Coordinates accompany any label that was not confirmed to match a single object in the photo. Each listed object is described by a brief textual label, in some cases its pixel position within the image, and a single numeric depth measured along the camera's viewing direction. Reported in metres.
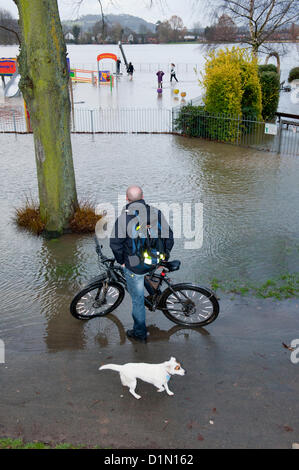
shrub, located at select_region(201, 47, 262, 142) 17.89
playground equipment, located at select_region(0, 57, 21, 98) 27.83
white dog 4.59
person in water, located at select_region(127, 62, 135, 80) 47.00
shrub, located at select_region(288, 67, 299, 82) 34.80
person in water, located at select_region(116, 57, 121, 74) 48.53
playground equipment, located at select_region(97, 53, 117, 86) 38.62
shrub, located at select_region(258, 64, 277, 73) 25.51
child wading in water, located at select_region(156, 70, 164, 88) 35.94
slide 35.34
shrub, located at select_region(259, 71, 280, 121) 22.30
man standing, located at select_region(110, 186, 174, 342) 5.24
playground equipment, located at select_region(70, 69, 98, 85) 43.12
